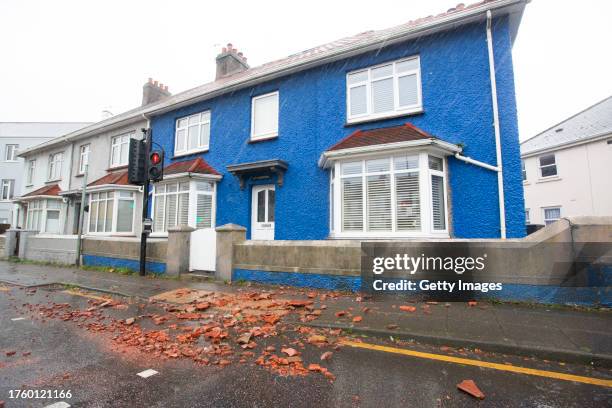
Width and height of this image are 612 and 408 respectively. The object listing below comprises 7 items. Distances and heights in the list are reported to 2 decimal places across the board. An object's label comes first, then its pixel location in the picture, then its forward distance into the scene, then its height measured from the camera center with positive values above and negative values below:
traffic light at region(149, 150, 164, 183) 9.05 +2.06
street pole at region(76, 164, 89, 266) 11.65 -0.56
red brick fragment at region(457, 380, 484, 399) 2.68 -1.43
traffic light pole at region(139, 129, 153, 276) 9.05 +0.88
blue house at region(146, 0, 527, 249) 7.68 +2.80
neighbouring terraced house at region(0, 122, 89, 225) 32.56 +10.24
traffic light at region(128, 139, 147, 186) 9.00 +2.14
